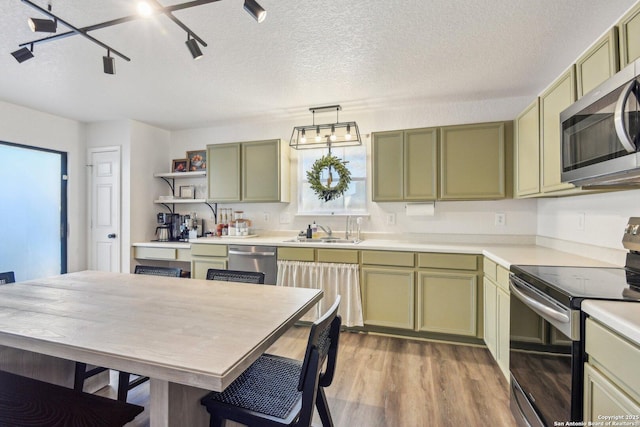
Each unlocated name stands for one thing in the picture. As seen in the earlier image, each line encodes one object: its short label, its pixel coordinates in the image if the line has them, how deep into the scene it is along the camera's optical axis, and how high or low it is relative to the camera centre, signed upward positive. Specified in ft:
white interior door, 13.16 +0.16
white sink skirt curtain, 9.87 -2.37
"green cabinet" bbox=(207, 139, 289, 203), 11.95 +1.74
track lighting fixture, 4.36 +3.10
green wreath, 11.34 +1.36
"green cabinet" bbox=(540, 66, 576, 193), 6.08 +2.06
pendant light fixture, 10.66 +2.94
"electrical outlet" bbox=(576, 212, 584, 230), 7.43 -0.18
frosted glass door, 11.20 +0.02
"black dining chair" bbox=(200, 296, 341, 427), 3.23 -2.39
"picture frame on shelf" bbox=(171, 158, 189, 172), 14.38 +2.34
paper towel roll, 10.72 +0.16
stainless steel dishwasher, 10.77 -1.72
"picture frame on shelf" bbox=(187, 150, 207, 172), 14.06 +2.51
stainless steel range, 3.80 -1.74
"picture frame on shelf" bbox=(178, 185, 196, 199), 14.26 +1.01
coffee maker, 13.96 -0.68
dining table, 2.90 -1.43
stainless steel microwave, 3.74 +1.18
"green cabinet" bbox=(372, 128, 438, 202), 10.14 +1.70
